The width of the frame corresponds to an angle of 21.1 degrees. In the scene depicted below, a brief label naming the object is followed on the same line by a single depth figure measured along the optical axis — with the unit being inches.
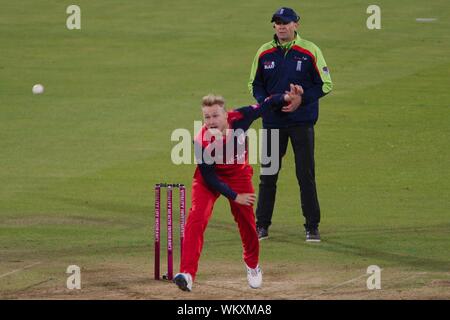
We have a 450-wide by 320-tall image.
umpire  548.7
